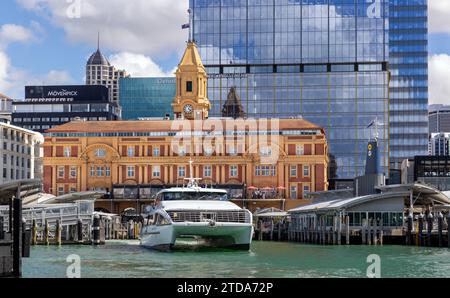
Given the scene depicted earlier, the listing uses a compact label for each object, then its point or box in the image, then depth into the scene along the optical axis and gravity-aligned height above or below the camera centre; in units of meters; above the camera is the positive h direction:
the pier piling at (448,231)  60.40 -4.71
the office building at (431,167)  171.12 -0.21
